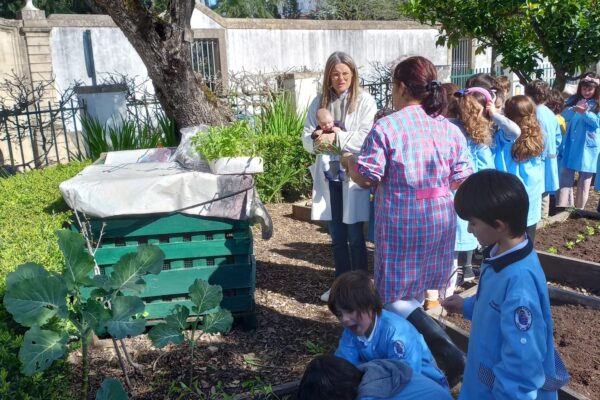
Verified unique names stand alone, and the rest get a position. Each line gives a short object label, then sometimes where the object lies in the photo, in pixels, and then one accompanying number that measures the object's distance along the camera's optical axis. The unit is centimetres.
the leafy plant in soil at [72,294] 237
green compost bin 378
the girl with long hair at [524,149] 504
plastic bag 410
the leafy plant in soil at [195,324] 290
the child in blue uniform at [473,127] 455
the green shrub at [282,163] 779
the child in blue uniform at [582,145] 691
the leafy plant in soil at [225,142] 392
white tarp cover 362
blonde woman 421
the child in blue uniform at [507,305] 198
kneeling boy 268
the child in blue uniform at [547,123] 612
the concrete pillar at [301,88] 1011
